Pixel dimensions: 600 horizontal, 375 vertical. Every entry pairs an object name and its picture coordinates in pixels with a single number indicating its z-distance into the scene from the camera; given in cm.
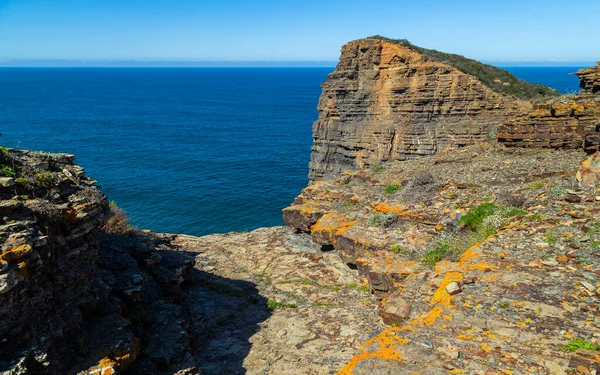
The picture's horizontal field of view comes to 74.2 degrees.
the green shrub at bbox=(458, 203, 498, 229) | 1422
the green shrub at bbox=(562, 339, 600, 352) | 747
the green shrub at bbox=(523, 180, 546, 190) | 1527
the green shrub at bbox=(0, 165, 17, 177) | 1085
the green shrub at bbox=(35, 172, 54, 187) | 1143
